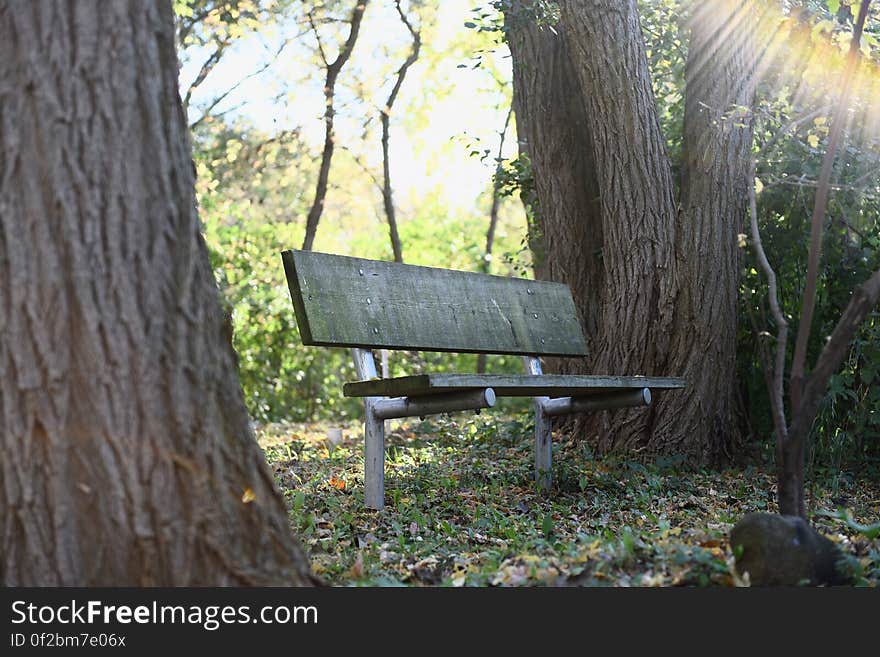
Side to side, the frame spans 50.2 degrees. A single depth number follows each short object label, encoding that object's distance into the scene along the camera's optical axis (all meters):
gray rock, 2.63
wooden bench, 4.07
